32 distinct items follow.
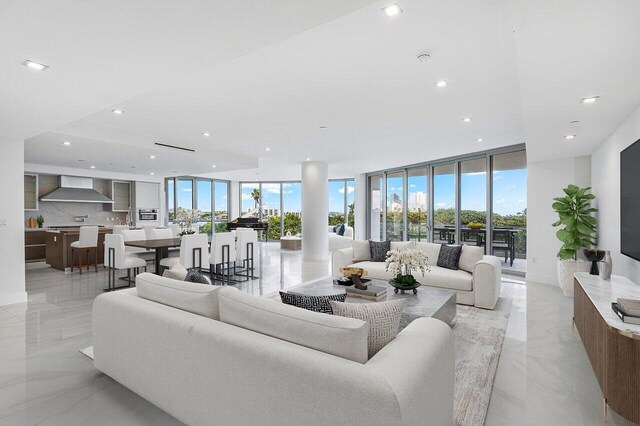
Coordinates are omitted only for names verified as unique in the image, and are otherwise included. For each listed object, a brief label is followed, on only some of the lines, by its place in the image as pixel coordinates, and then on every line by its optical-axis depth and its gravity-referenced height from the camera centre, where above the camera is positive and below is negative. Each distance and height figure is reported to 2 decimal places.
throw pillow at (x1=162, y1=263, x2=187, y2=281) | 2.82 -0.53
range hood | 8.59 +0.52
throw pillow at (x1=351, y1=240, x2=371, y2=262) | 6.02 -0.75
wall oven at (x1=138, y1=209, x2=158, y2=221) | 10.32 -0.10
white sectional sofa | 1.34 -0.73
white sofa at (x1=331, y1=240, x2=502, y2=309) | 4.47 -0.93
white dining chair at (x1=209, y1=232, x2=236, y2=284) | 5.84 -0.70
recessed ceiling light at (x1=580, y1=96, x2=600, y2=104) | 2.94 +0.98
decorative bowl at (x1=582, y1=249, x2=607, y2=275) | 3.62 -0.53
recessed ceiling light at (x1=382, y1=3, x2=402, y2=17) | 2.18 +1.33
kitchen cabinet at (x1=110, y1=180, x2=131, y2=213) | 10.04 +0.48
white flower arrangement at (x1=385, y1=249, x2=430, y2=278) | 3.82 -0.57
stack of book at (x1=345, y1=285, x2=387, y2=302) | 3.62 -0.91
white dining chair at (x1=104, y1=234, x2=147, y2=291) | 5.35 -0.75
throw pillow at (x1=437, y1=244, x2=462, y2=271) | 5.08 -0.72
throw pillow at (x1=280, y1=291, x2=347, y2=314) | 1.94 -0.54
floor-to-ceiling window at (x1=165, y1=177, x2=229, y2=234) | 11.52 +0.45
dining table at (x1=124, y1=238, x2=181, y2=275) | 5.35 -0.55
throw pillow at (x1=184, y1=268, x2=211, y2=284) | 2.72 -0.55
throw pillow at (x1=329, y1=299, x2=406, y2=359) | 1.69 -0.55
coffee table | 3.18 -0.97
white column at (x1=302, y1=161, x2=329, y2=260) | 9.01 +0.01
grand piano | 10.78 -0.43
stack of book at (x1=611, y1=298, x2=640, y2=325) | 2.17 -0.68
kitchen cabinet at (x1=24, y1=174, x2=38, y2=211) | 8.31 +0.52
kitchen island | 7.18 -0.80
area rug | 2.24 -1.33
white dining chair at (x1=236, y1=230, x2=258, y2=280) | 6.41 -0.70
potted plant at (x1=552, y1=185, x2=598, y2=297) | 4.96 -0.32
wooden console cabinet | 2.00 -0.95
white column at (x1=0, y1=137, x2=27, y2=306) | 4.69 -0.16
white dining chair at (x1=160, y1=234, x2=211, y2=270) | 5.36 -0.69
